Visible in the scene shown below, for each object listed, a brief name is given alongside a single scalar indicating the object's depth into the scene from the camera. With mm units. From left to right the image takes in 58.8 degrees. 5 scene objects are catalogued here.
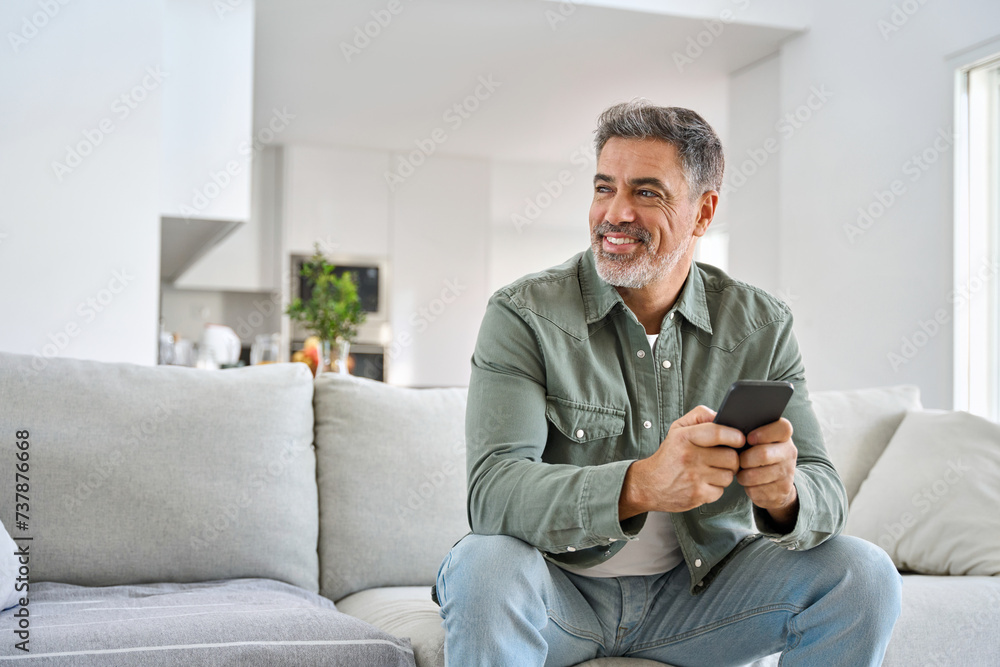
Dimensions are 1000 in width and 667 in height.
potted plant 2727
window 3500
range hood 3736
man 1190
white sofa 1699
